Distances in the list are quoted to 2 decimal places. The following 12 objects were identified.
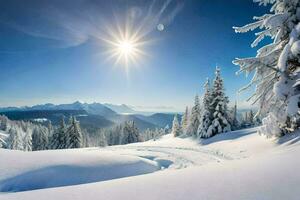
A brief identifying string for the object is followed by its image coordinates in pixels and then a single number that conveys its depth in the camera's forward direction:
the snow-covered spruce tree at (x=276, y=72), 11.56
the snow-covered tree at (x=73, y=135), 49.88
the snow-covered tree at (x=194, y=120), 49.78
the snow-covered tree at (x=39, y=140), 82.69
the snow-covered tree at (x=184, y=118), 63.75
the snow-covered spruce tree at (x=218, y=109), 39.22
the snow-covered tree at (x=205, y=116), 40.00
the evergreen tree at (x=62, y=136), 51.16
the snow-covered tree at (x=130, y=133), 70.38
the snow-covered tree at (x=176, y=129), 65.38
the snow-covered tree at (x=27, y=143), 81.54
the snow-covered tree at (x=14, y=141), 76.62
